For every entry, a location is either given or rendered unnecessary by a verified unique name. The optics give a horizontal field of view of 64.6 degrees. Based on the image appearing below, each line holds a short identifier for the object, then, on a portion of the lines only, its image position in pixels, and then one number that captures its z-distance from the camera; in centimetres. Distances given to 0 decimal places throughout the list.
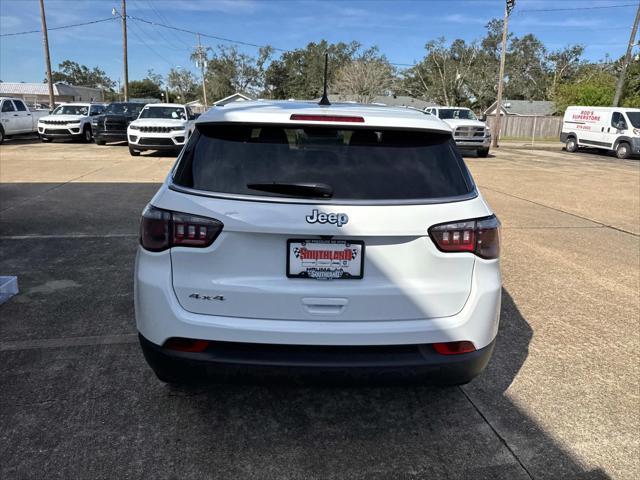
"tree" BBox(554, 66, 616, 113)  3928
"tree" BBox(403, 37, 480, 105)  7188
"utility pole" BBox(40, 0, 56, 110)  3091
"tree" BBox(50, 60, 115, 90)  12812
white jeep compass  230
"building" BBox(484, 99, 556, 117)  6662
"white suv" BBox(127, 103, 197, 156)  1717
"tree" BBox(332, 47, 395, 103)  6856
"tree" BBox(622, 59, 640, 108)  3872
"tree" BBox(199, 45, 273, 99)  9519
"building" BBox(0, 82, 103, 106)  7281
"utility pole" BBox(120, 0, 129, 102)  3744
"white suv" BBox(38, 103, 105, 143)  2231
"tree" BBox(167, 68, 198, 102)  11131
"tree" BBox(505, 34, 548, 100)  8106
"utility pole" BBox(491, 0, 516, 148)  2512
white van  2333
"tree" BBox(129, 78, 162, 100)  11188
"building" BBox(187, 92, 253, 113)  6766
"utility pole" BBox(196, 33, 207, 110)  6601
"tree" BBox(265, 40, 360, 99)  9338
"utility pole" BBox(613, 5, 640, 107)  2906
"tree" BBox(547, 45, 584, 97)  7888
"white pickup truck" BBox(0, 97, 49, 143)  2159
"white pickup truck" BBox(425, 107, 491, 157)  2109
